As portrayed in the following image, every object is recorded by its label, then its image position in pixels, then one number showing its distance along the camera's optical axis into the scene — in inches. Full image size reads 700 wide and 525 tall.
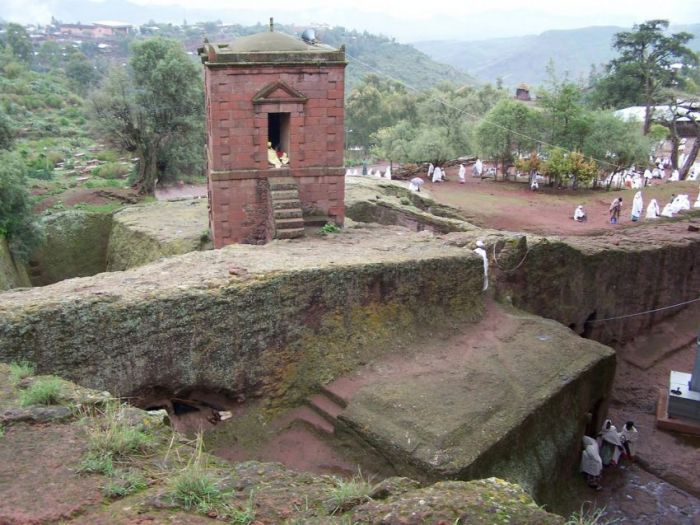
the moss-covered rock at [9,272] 554.7
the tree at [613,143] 1084.5
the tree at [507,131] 1120.8
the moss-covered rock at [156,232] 642.2
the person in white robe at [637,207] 828.6
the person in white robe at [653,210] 832.3
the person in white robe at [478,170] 1154.7
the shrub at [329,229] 597.9
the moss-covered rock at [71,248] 761.0
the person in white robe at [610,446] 482.3
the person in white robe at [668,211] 847.1
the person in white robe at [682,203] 857.0
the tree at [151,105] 1030.4
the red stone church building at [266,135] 555.2
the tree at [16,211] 613.6
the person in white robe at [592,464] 457.1
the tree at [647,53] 1771.7
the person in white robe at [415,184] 927.7
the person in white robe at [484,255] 502.6
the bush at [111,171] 1328.7
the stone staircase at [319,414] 396.2
